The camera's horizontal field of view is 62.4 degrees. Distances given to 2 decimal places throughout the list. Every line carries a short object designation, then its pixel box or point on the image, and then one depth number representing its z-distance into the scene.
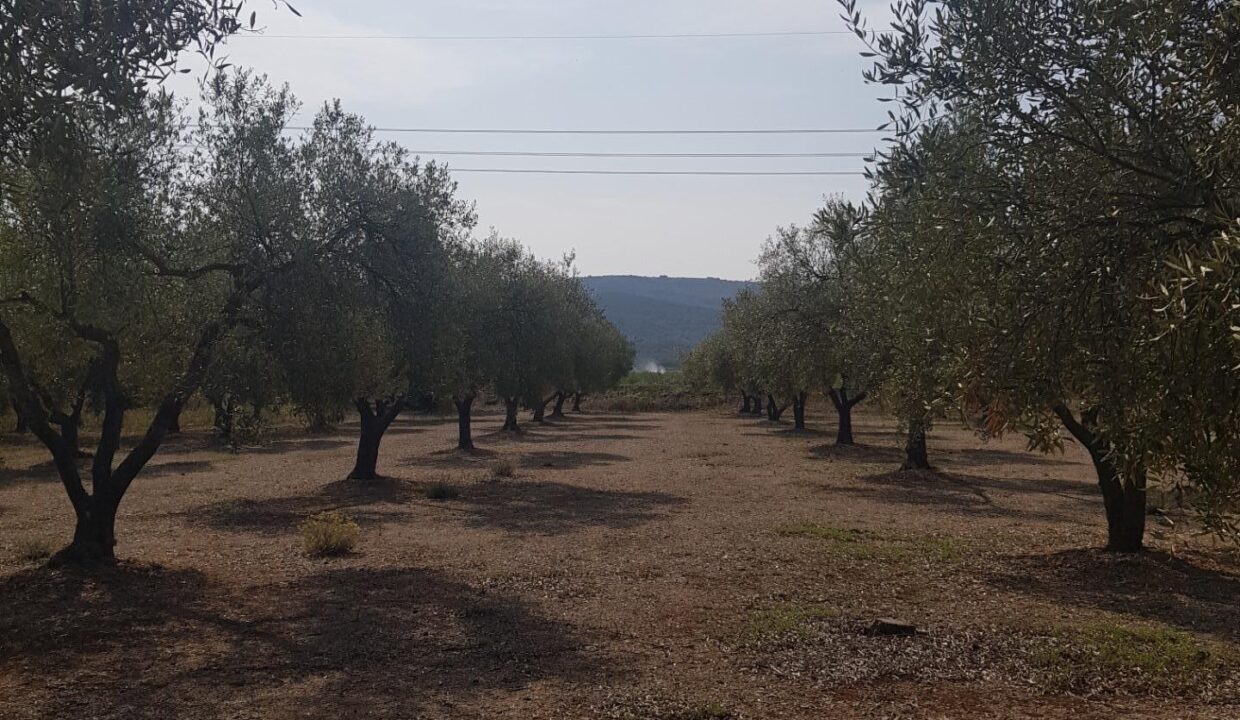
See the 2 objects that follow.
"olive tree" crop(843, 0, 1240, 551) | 6.05
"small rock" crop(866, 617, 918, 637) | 10.77
